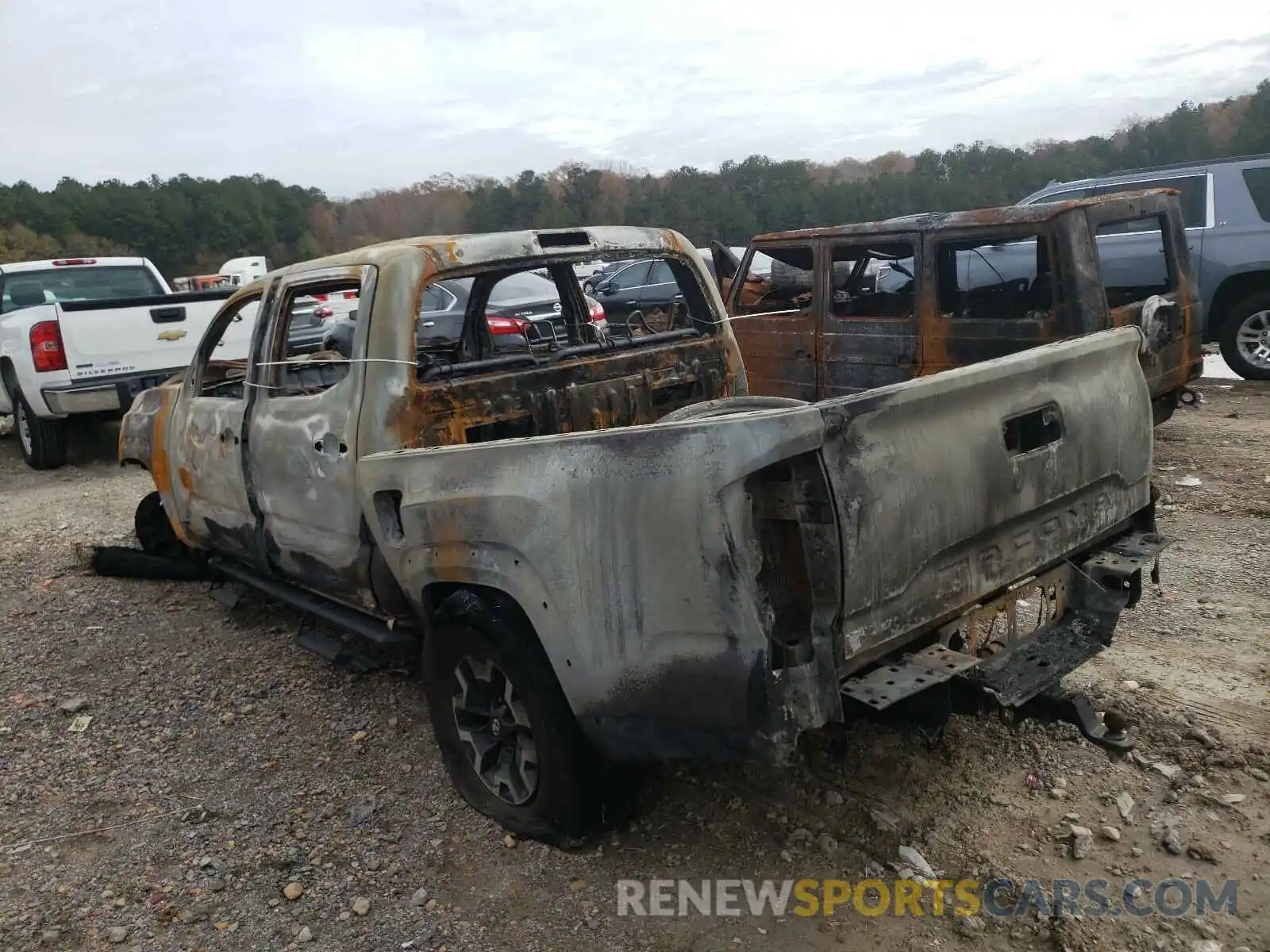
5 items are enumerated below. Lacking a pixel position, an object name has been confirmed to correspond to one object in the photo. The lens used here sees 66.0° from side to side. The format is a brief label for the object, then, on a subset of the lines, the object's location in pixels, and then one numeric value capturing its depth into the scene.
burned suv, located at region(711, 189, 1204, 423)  5.70
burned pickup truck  2.31
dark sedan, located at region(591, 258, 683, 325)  12.57
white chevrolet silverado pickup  8.01
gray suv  8.53
